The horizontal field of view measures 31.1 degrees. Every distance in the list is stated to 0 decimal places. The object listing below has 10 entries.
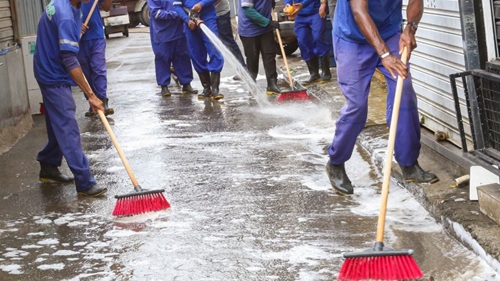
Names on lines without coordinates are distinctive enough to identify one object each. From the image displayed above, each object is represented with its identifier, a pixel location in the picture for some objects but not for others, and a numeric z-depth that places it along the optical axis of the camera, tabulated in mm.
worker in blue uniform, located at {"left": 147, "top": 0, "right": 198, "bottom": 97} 13062
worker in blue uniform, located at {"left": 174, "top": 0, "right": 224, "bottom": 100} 12609
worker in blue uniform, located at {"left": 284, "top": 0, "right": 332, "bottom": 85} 12945
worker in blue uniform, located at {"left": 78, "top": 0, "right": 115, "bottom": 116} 11812
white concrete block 5859
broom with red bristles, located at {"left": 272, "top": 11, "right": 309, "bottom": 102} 11891
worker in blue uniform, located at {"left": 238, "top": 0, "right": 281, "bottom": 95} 12406
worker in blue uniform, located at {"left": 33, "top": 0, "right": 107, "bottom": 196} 7277
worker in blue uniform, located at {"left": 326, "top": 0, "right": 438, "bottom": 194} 6285
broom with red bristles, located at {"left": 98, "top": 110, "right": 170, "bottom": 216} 6703
